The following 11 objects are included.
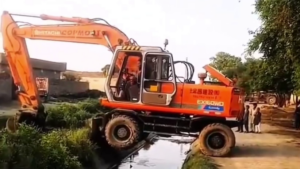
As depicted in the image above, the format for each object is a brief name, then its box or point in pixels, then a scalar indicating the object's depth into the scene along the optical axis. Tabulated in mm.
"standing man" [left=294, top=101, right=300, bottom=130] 29781
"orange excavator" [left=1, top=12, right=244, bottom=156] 14898
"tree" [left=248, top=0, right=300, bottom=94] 18203
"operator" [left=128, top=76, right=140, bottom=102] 15109
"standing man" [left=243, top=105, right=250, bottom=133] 24453
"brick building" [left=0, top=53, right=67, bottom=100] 28359
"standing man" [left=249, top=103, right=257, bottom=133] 24297
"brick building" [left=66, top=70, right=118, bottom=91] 62662
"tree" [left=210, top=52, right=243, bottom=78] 73688
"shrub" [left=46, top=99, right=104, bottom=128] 21188
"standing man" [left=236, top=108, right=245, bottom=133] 23647
